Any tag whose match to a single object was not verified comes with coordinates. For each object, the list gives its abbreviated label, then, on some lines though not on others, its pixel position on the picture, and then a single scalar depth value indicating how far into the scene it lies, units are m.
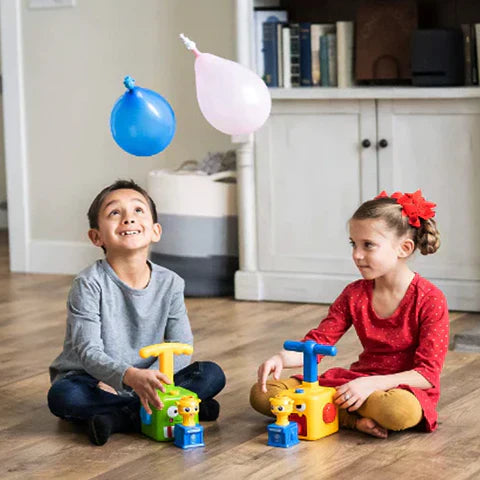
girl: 2.41
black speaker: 3.81
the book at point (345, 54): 3.95
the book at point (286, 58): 4.04
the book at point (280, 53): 4.05
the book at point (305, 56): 4.02
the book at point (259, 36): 4.07
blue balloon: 2.50
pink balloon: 2.52
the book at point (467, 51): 3.78
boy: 2.51
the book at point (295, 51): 4.04
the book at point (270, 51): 4.05
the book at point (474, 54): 3.78
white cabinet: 3.83
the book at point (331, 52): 4.00
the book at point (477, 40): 3.75
